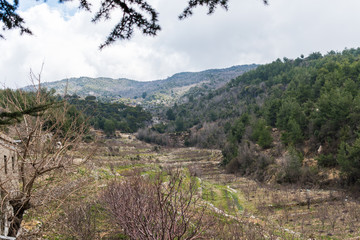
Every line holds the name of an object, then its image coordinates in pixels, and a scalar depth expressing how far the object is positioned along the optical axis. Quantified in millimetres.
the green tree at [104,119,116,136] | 59250
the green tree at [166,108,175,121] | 93625
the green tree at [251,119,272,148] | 37709
